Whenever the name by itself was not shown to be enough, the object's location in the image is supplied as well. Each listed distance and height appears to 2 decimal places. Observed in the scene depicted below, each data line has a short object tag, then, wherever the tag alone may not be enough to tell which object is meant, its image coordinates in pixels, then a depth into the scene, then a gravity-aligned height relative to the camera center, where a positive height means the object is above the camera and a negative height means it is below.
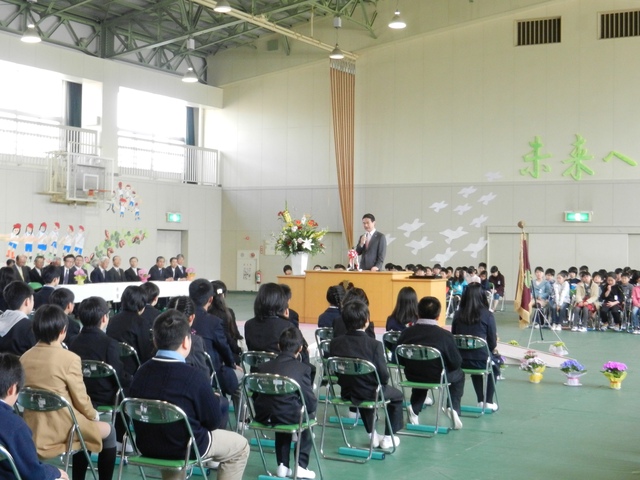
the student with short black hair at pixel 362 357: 5.63 -0.82
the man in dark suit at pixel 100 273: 16.00 -0.62
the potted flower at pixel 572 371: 8.72 -1.38
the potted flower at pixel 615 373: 8.48 -1.36
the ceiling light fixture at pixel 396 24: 15.47 +4.50
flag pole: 11.68 -0.59
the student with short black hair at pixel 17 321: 5.34 -0.56
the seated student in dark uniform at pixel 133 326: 5.93 -0.64
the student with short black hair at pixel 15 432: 3.18 -0.79
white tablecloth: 13.55 -0.86
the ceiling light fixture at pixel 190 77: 18.19 +3.97
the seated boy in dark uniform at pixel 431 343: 6.26 -0.79
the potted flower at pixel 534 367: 9.11 -1.41
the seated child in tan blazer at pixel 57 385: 4.21 -0.80
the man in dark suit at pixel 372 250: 11.62 -0.05
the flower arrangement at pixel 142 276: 16.59 -0.71
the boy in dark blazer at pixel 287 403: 4.84 -0.99
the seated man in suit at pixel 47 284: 8.41 -0.46
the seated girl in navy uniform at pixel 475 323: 6.98 -0.70
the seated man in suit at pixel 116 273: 16.31 -0.65
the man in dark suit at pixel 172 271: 17.46 -0.61
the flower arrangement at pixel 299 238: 12.41 +0.13
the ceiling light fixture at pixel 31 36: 13.88 +3.72
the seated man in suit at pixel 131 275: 16.81 -0.69
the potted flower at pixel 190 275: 17.75 -0.70
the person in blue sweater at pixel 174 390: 3.96 -0.75
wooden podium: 11.54 -0.63
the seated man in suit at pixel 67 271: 15.35 -0.56
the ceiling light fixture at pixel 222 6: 13.41 +4.16
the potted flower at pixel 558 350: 10.55 -1.39
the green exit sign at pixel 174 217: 21.83 +0.78
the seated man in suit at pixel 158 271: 17.08 -0.61
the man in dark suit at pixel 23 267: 15.39 -0.50
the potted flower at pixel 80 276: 14.83 -0.64
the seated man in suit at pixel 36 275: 15.49 -0.65
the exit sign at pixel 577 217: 18.48 +0.78
